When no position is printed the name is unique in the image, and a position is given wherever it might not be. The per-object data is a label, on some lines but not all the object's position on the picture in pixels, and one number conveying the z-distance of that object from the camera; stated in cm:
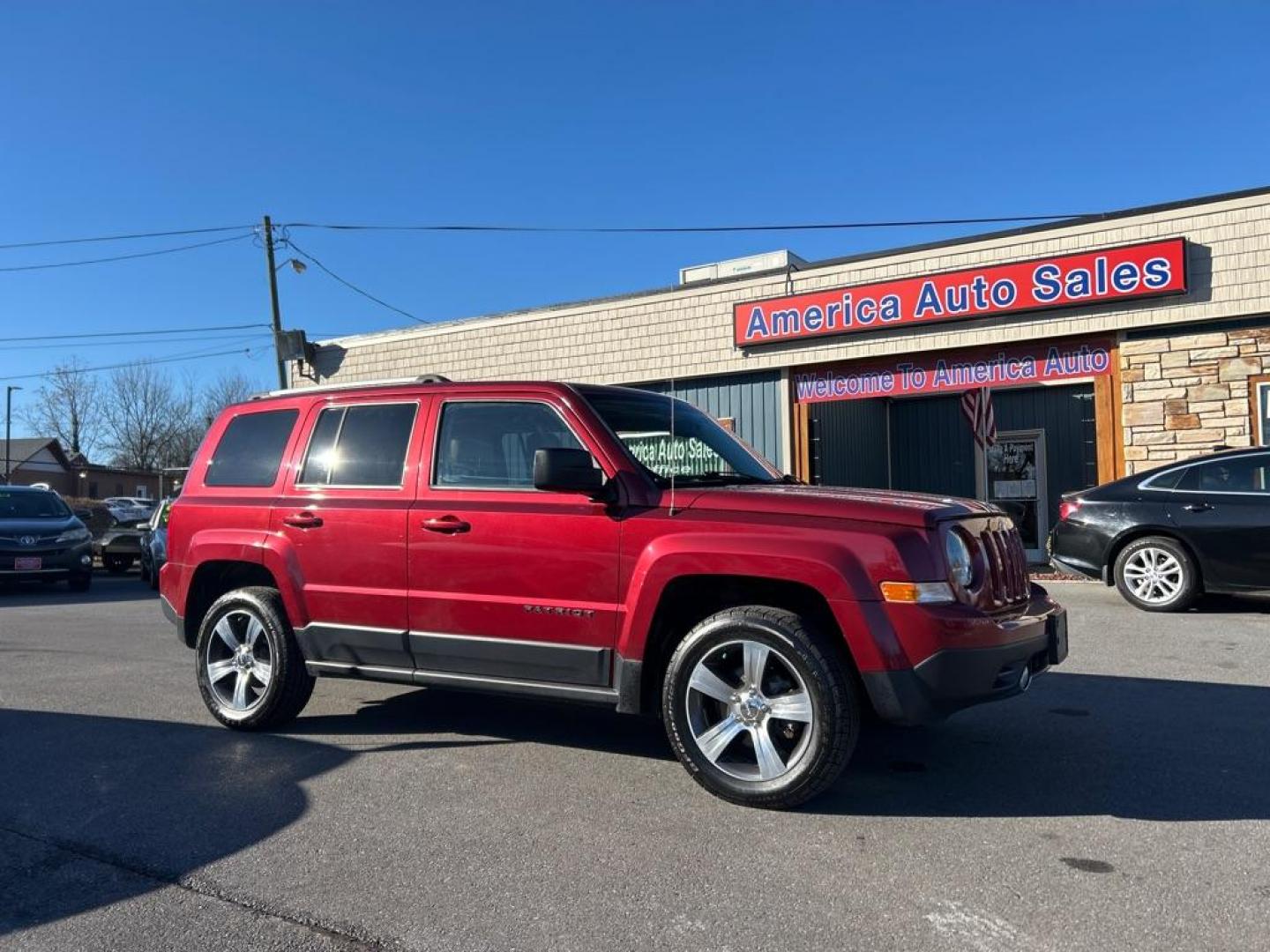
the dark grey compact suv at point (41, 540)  1394
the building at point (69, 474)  6438
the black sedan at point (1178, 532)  884
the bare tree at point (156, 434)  6241
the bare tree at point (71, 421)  6612
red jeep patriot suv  391
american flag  1362
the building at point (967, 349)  1223
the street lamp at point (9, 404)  6105
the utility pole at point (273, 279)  2491
